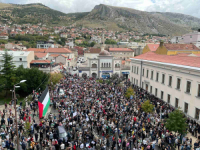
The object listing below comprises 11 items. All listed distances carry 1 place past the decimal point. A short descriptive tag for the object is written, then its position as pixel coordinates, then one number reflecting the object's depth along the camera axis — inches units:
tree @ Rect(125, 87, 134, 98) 1074.1
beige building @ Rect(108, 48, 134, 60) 3240.7
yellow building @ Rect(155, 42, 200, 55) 1701.5
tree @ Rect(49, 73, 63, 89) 1295.0
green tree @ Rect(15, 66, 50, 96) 1257.4
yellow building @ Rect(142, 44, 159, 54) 2441.3
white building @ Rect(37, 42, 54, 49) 4015.0
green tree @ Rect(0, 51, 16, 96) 1216.2
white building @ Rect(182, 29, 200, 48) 2228.1
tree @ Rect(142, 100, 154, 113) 821.2
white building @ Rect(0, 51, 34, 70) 1707.8
